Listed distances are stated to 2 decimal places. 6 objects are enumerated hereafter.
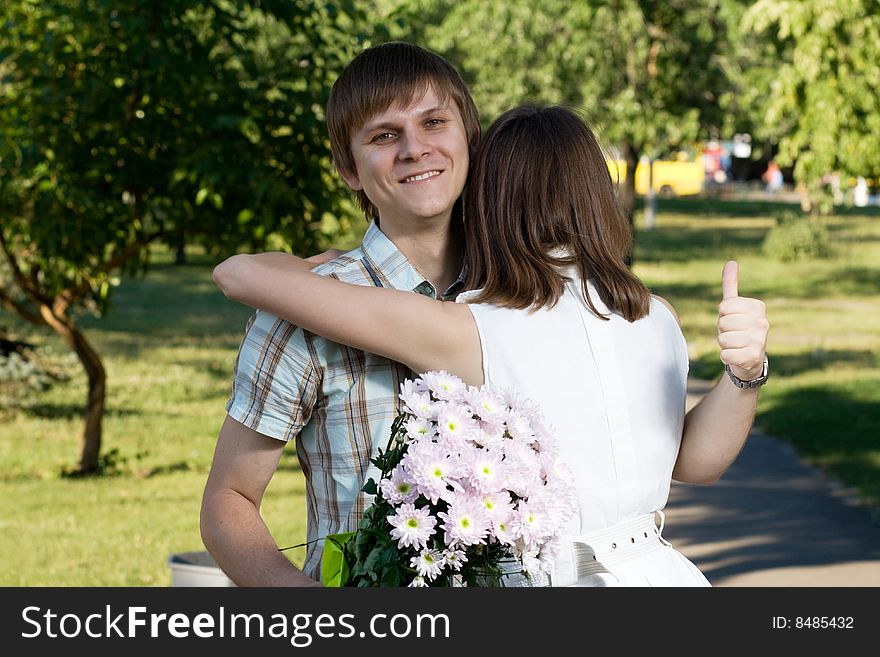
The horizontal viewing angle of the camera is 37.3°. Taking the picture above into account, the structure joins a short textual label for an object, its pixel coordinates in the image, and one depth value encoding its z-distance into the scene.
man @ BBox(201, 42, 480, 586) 2.46
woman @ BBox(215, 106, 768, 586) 2.38
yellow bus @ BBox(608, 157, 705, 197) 64.25
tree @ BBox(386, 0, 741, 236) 23.36
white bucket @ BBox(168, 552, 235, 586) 5.46
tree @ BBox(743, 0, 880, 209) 10.83
